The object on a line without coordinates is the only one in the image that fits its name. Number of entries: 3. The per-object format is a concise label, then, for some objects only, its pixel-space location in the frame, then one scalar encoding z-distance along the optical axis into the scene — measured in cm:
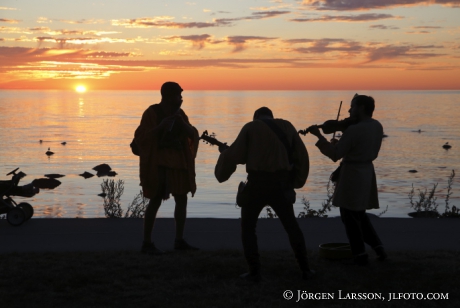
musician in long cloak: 837
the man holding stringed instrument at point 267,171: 694
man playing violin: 751
